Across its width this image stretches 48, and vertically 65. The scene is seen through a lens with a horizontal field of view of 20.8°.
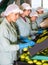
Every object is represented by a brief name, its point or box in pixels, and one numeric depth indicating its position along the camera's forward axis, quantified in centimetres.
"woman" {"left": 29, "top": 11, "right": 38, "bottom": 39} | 248
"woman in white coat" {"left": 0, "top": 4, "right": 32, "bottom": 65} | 147
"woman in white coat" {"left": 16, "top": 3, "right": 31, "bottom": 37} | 216
